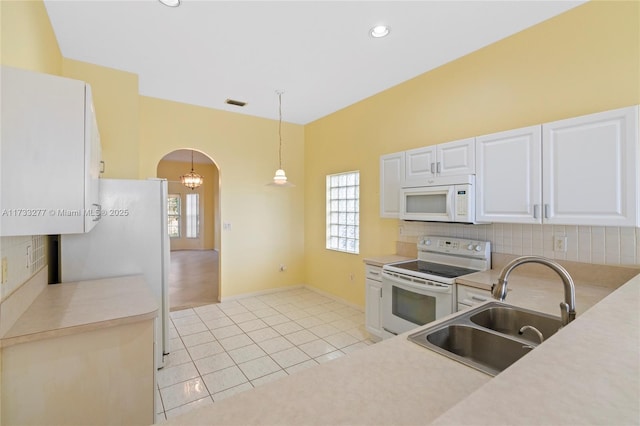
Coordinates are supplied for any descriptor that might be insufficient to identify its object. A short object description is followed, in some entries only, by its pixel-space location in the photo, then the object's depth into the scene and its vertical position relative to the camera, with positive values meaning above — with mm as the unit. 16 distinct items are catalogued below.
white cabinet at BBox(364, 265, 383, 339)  3182 -929
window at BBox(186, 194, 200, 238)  10797 -26
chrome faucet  1301 -326
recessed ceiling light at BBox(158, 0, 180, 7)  2251 +1577
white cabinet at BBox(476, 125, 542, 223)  2209 +287
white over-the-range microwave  2555 +121
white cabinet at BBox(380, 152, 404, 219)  3232 +344
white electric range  2523 -580
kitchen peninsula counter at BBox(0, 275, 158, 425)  1422 -762
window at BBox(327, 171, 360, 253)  4488 +30
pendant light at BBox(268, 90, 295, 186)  3785 +472
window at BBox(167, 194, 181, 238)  10711 -24
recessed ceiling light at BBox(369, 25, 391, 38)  2568 +1572
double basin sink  1292 -563
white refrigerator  2521 -245
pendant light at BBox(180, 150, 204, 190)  8250 +928
